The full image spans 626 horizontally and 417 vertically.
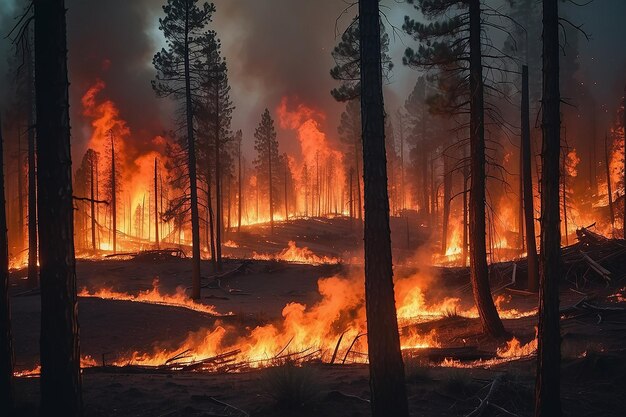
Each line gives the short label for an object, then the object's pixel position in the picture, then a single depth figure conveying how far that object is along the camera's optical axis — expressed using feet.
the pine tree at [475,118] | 37.70
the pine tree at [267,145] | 199.82
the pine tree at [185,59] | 71.56
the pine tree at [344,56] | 70.49
